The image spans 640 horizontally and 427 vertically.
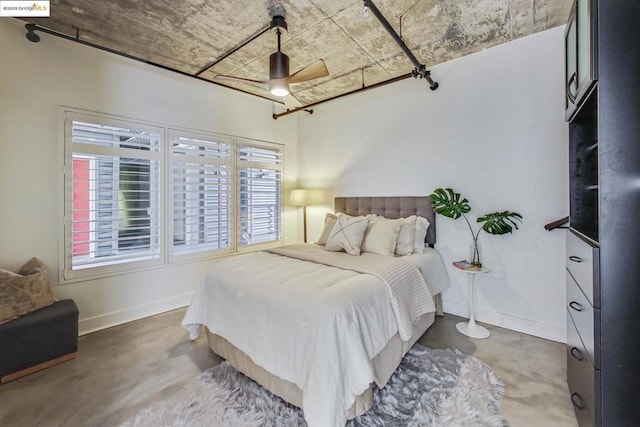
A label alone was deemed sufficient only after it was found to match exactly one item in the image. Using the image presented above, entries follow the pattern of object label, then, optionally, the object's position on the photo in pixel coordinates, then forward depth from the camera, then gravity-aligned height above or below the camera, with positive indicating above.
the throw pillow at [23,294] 2.11 -0.67
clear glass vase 2.98 -0.44
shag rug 1.65 -1.26
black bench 2.03 -1.02
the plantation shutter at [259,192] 4.22 +0.35
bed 1.48 -0.73
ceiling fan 2.42 +1.29
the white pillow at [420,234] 3.10 -0.24
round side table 2.69 -1.19
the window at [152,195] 2.83 +0.23
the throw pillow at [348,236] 2.97 -0.25
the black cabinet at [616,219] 1.17 -0.02
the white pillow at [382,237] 2.93 -0.27
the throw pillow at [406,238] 3.02 -0.28
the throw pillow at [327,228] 3.52 -0.20
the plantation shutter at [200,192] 3.52 +0.29
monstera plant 2.73 -0.02
